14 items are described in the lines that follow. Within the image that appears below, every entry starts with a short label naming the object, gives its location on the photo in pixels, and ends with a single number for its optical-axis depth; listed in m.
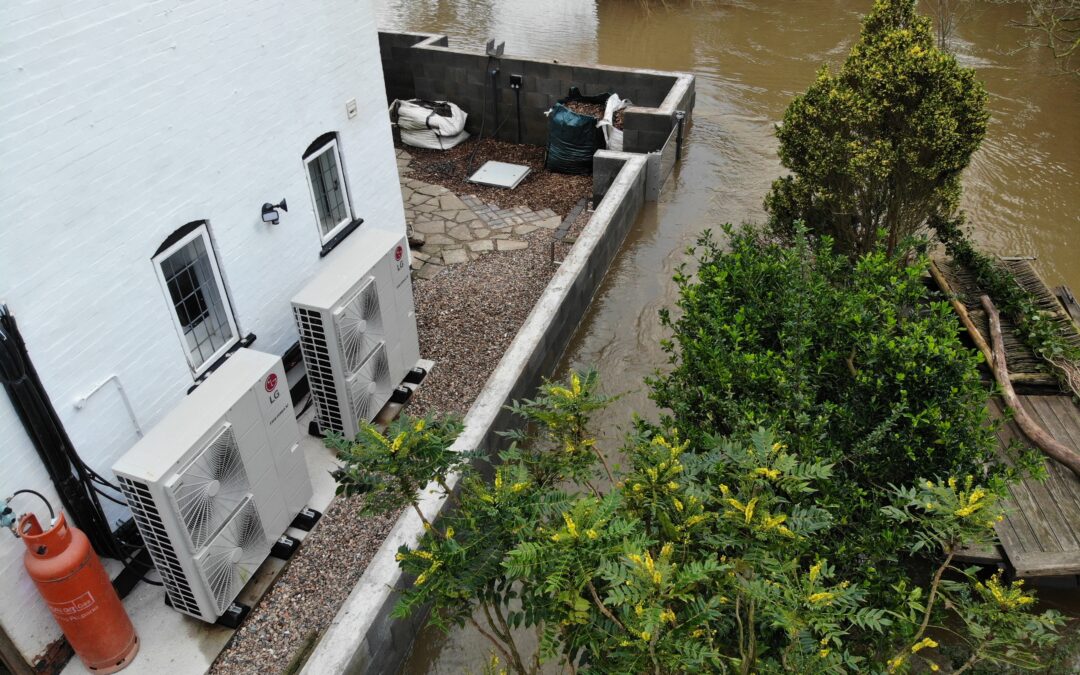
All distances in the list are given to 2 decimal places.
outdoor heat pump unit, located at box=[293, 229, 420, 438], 6.48
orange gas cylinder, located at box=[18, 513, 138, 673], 4.76
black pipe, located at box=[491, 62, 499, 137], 12.96
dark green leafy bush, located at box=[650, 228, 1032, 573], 4.53
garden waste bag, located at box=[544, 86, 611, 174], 11.87
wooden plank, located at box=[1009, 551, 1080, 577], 5.25
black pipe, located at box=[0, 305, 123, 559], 4.57
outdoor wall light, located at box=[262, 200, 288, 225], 6.55
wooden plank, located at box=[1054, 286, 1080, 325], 7.67
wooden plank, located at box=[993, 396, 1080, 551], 5.45
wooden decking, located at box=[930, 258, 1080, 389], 6.77
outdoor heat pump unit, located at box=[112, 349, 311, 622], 4.97
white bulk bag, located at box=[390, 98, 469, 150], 12.92
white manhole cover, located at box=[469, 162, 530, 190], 11.94
